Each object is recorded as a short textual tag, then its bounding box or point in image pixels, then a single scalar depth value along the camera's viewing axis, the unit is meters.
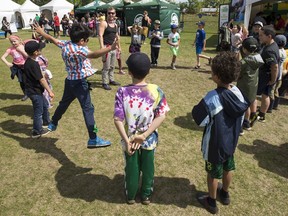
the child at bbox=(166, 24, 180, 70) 10.08
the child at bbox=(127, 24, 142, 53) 9.46
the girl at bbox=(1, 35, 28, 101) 5.75
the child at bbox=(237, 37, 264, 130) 4.44
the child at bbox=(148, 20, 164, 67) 10.35
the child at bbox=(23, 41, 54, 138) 4.47
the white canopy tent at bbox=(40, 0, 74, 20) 30.53
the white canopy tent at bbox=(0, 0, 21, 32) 32.38
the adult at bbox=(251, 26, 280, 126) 4.82
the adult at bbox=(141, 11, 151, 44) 17.30
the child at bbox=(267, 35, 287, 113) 5.56
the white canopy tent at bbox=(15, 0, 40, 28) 33.44
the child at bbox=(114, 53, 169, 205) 2.71
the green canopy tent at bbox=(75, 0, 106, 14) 26.08
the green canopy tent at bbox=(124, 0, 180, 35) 20.97
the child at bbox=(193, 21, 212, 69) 10.14
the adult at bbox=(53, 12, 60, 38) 22.69
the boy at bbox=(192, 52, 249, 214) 2.67
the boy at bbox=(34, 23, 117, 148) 3.82
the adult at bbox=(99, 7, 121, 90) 6.87
